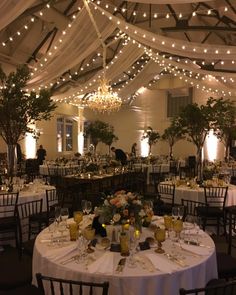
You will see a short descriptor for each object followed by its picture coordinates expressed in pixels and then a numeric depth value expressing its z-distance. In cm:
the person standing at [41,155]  994
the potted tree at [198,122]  499
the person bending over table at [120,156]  875
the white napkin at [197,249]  212
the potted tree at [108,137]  911
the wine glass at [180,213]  256
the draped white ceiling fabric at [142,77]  880
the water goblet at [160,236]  216
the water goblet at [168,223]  248
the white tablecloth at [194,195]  461
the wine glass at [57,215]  263
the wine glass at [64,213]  267
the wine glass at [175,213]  257
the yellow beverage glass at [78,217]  250
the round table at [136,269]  180
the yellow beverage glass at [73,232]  230
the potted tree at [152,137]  1150
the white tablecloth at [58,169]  810
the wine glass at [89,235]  210
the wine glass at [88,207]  290
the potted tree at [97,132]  901
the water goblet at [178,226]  230
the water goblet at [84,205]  291
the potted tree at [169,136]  1053
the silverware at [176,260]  195
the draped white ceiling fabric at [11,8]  339
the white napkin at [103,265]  184
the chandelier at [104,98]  739
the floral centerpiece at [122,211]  222
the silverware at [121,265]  187
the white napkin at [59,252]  204
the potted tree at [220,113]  495
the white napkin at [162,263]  188
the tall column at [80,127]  1332
